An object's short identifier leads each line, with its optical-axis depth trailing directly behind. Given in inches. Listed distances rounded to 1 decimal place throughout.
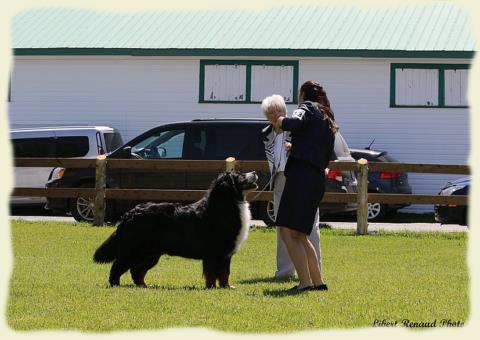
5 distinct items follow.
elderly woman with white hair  759.7
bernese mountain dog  782.5
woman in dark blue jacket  722.8
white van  1674.5
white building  1915.6
